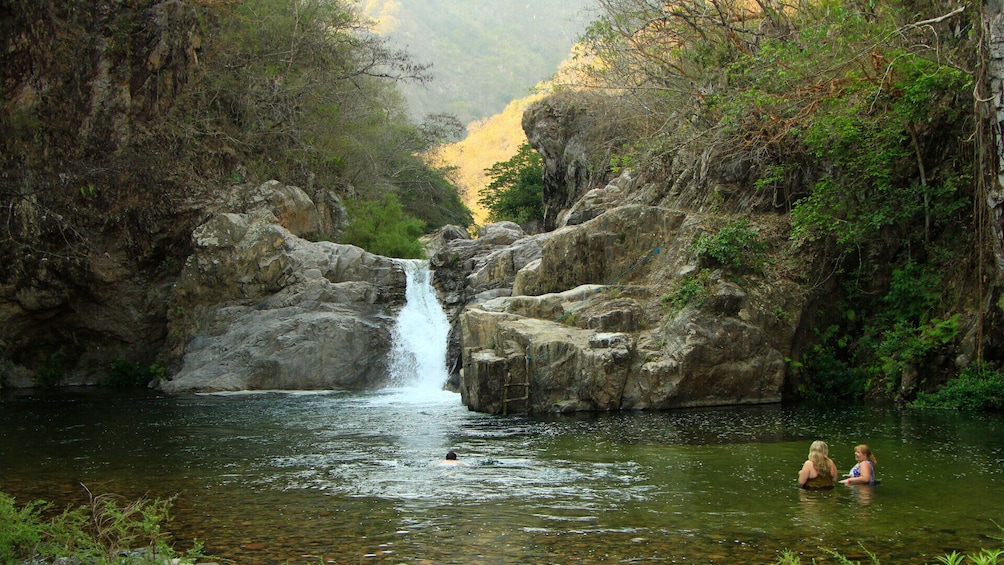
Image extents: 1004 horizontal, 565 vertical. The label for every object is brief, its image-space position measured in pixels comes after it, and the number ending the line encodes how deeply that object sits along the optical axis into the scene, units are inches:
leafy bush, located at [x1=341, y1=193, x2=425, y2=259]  1263.5
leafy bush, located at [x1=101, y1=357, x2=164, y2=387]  1012.5
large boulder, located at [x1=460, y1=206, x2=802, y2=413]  662.5
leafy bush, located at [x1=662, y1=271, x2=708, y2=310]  690.2
